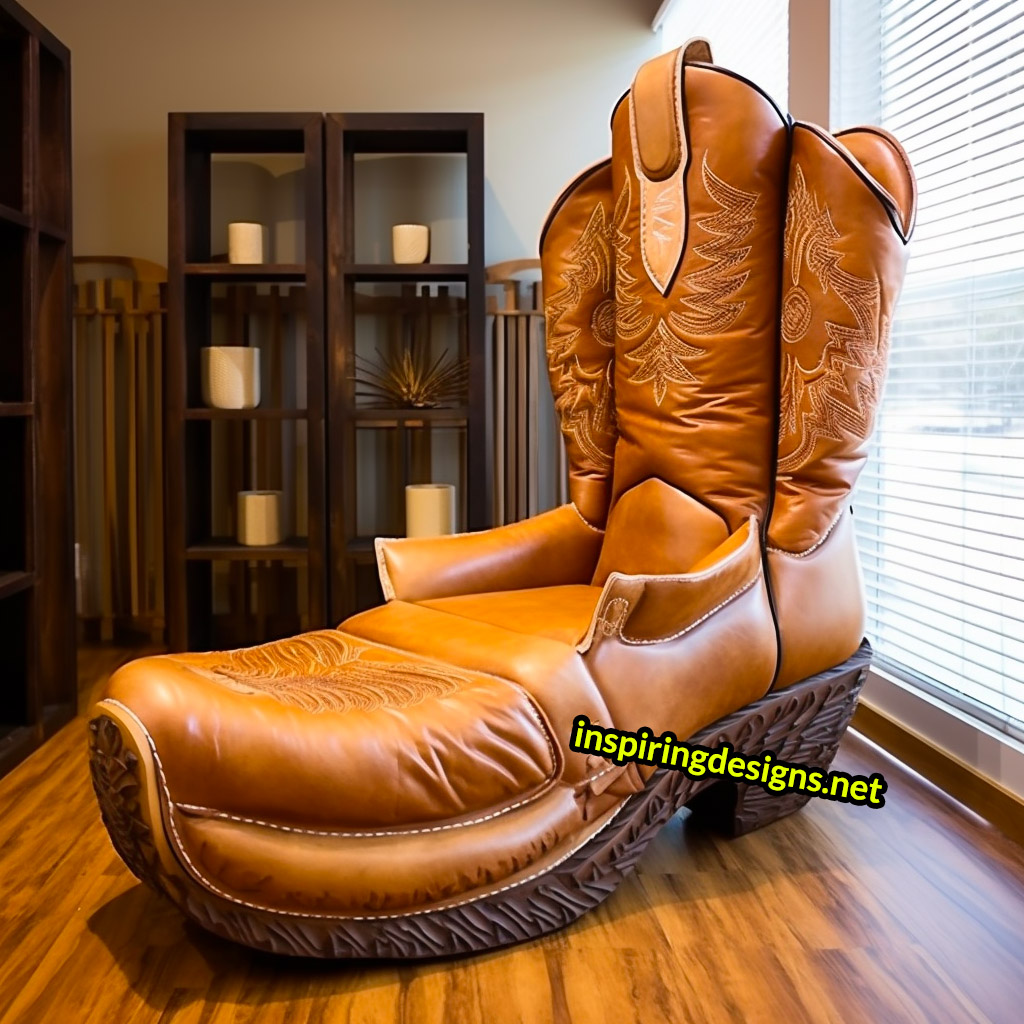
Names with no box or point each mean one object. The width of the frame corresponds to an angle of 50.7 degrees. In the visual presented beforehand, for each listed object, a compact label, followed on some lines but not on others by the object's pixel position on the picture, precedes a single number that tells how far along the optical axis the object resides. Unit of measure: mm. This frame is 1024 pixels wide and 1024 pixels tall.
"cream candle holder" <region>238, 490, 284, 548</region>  3291
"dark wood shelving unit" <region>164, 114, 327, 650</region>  3193
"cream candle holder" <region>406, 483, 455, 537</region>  3221
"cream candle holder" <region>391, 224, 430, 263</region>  3270
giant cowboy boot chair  1289
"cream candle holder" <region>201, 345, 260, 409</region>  3248
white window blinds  1873
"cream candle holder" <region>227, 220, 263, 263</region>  3258
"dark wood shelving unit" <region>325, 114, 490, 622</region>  3203
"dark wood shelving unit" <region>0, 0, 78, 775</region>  2395
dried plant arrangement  3418
